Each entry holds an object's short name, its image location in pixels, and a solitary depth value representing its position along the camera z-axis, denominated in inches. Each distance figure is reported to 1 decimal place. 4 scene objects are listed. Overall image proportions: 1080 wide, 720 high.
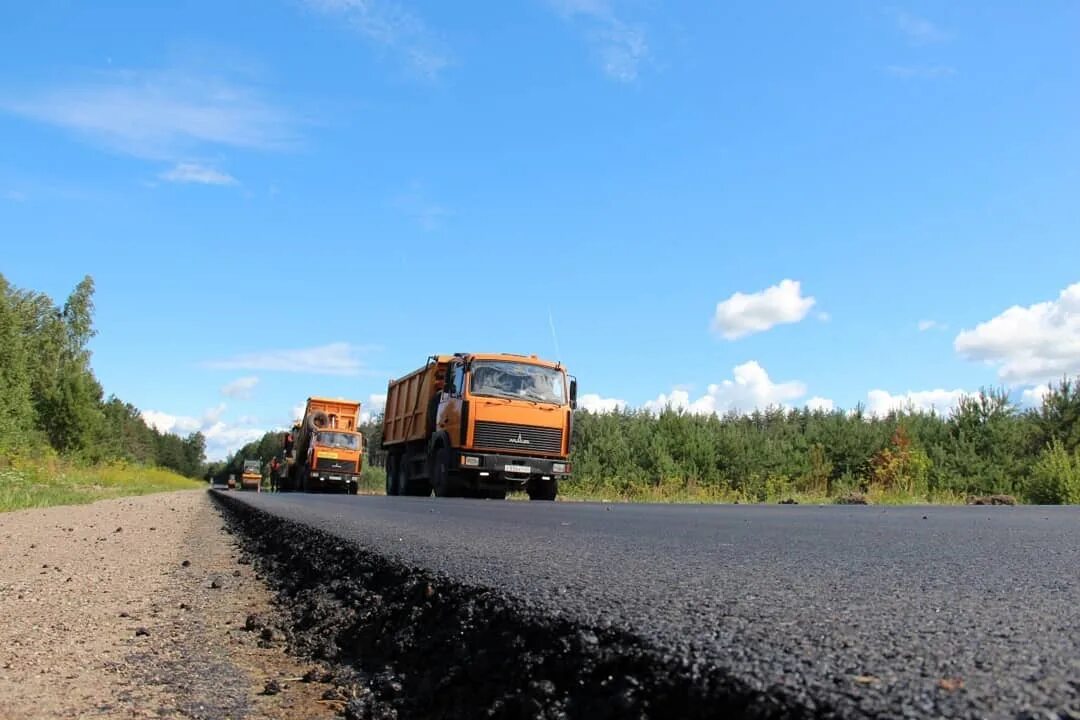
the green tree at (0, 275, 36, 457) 1309.1
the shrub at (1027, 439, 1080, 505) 719.1
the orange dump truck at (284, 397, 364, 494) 1200.8
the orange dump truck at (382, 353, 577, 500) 663.1
